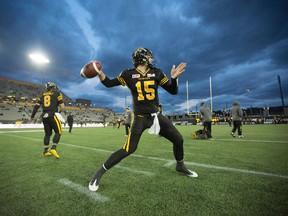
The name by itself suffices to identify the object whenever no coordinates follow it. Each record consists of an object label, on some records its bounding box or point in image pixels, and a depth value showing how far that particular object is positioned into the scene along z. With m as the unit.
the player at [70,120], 17.61
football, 2.92
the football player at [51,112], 5.26
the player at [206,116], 9.40
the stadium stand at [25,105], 44.88
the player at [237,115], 9.85
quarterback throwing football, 2.91
